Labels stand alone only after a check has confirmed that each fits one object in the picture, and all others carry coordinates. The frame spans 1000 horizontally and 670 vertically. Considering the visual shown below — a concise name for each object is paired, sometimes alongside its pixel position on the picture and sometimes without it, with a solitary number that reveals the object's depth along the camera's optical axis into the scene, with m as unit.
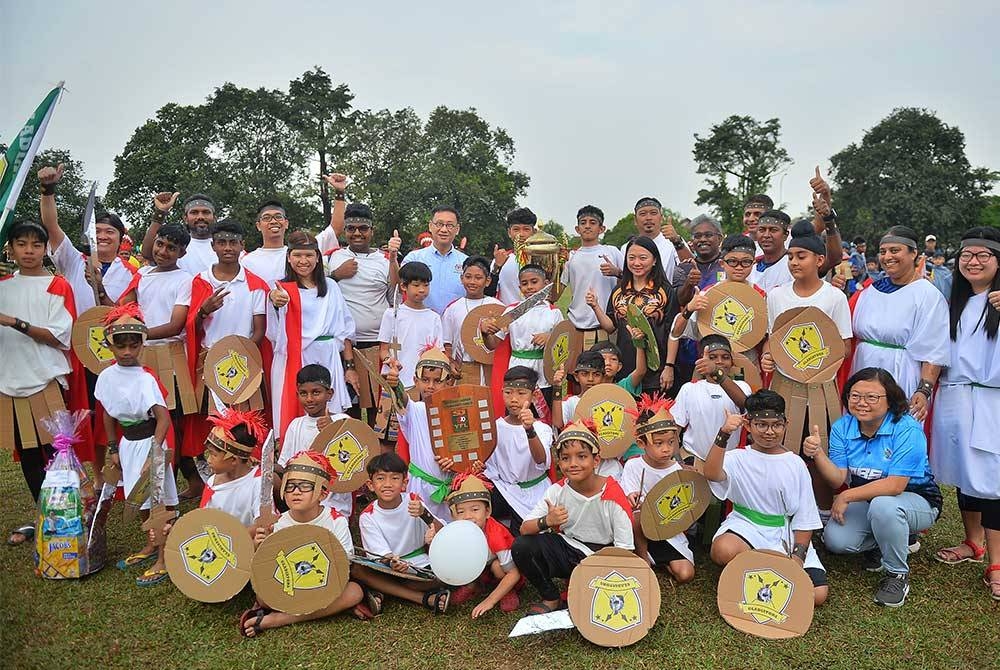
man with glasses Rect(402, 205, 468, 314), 6.35
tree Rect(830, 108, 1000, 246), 44.25
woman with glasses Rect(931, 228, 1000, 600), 4.44
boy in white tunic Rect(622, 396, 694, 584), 4.40
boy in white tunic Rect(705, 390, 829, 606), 4.25
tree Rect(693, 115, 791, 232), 48.97
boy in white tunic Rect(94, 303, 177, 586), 4.64
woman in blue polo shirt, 4.32
